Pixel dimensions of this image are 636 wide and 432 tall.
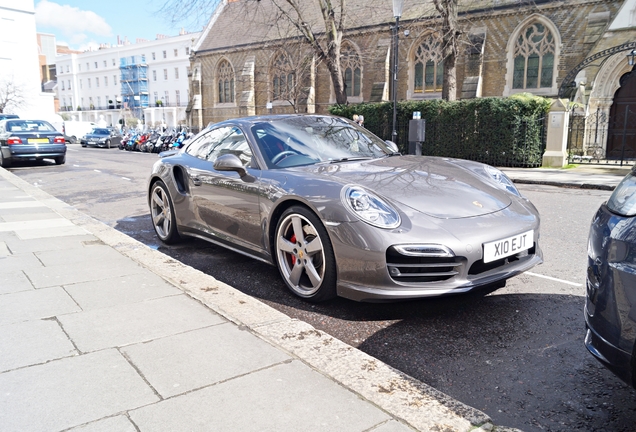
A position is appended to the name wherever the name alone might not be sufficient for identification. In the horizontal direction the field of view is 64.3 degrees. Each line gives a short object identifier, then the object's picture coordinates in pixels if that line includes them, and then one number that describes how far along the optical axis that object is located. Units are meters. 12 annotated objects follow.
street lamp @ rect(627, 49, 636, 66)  18.67
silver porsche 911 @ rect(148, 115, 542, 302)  3.38
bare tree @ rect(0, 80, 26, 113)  60.43
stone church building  22.77
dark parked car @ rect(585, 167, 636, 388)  2.06
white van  47.88
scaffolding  86.56
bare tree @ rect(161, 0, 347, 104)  21.19
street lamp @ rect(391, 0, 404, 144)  14.85
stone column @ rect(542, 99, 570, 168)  16.44
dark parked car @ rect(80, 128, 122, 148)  39.00
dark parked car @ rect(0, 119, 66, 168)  17.31
